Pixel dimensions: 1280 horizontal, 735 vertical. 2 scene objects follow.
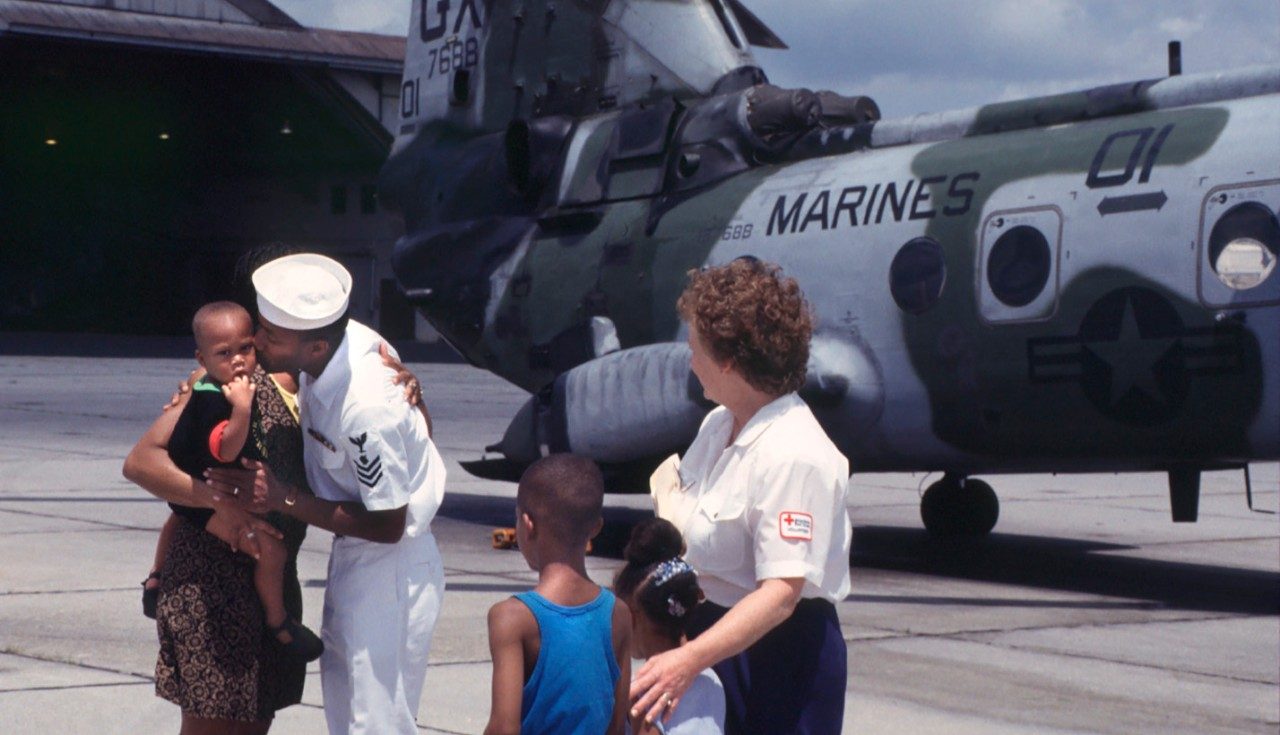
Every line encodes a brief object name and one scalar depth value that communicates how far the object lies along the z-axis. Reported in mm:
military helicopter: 9883
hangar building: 40219
